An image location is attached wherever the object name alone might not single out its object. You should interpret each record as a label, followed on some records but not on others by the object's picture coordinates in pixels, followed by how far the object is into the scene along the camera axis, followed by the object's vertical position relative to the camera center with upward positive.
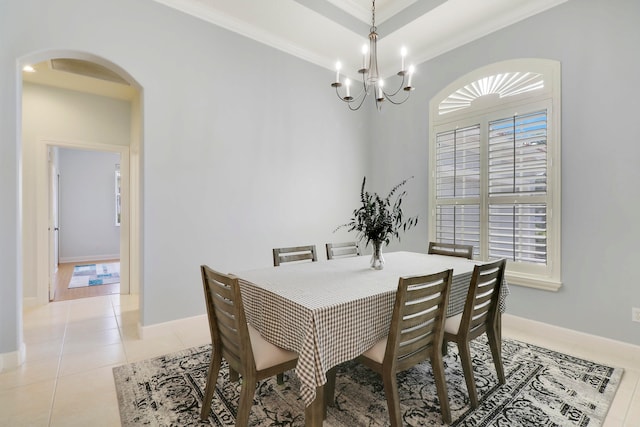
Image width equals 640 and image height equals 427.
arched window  2.91 +0.47
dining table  1.38 -0.51
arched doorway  3.72 +0.86
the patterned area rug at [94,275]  5.19 -1.21
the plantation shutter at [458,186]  3.45 +0.29
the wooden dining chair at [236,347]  1.45 -0.71
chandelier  4.17 +1.66
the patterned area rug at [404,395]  1.78 -1.20
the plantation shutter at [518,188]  2.96 +0.23
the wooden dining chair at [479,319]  1.85 -0.71
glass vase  2.28 -0.36
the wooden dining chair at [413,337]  1.51 -0.66
